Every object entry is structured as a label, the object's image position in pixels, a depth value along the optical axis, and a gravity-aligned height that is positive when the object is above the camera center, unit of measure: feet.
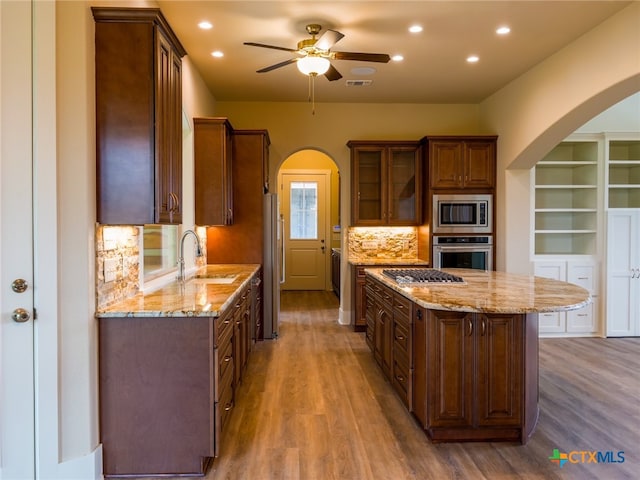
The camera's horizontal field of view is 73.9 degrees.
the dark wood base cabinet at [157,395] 7.45 -2.86
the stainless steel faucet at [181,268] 11.69 -0.97
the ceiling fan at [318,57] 10.78 +4.49
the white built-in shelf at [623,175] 17.72 +2.45
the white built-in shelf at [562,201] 17.40 +1.36
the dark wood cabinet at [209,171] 14.14 +2.06
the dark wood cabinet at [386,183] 18.58 +2.22
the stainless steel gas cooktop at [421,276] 10.82 -1.18
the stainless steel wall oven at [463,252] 17.56 -0.79
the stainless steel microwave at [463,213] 17.61 +0.83
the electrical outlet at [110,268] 7.73 -0.67
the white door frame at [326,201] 29.48 +2.22
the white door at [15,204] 6.70 +0.45
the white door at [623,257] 16.56 -0.93
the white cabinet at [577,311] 16.79 -2.64
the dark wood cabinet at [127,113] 7.35 +2.08
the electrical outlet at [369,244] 19.63 -0.52
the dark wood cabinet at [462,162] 17.61 +2.94
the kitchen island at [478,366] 8.39 -2.66
